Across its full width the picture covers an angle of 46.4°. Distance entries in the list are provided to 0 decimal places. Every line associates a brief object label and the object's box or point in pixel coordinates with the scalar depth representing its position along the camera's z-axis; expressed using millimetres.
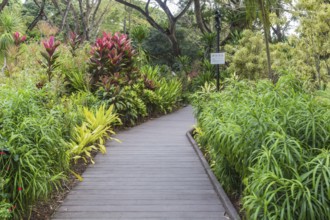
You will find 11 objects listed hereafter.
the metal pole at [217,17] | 9406
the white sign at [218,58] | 8633
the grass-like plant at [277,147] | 2754
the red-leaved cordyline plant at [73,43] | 11312
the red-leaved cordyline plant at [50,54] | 8164
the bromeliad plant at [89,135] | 6332
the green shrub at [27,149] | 3596
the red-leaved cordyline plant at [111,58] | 10344
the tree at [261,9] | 8070
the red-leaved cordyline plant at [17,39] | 10242
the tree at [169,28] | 20219
